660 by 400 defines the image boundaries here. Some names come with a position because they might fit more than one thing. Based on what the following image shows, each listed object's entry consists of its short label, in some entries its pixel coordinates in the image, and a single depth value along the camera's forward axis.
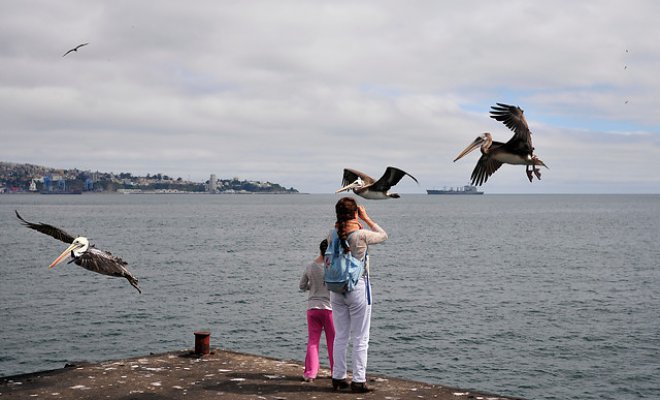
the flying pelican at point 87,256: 8.63
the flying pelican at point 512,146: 5.75
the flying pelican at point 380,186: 6.42
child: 9.66
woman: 8.59
